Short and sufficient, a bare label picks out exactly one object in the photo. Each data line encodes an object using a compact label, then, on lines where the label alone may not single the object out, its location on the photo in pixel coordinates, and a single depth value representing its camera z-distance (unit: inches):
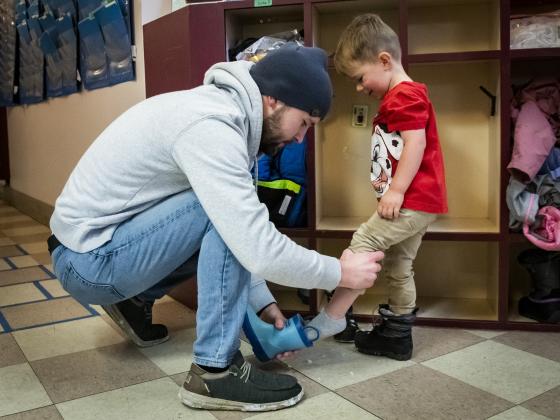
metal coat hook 73.6
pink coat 64.7
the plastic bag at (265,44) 73.1
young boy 58.4
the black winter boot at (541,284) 69.3
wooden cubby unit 68.8
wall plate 83.7
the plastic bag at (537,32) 66.7
